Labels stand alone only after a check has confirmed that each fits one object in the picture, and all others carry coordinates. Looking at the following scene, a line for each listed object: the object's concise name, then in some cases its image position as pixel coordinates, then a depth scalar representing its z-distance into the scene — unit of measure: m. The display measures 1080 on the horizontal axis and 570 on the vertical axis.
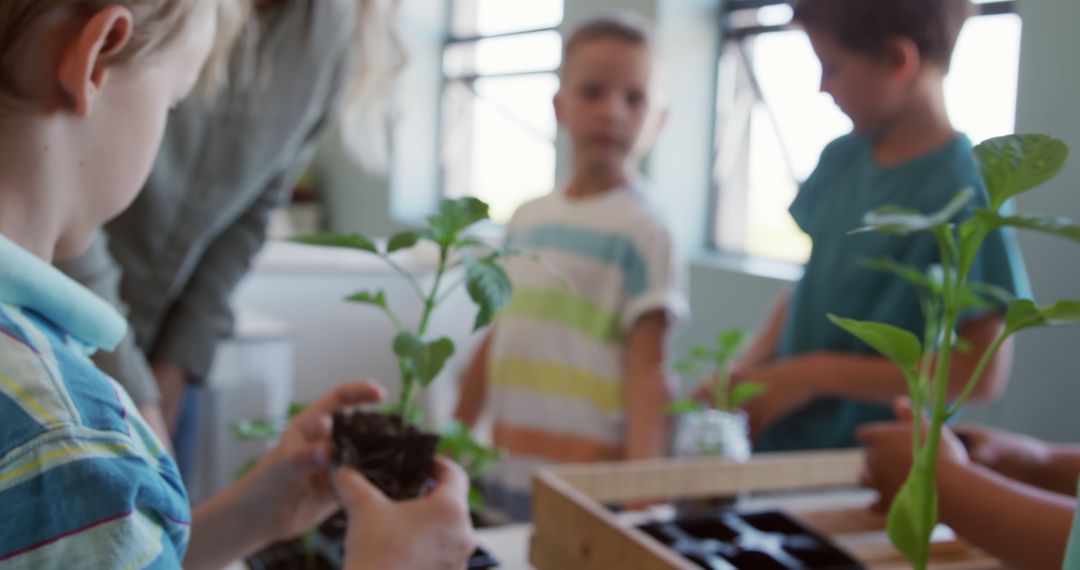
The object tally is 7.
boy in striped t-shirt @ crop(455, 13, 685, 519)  1.59
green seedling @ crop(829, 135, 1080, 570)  0.54
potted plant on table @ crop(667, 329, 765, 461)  1.14
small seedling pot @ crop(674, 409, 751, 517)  1.14
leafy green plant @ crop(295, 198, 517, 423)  0.66
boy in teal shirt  1.13
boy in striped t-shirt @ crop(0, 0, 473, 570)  0.50
